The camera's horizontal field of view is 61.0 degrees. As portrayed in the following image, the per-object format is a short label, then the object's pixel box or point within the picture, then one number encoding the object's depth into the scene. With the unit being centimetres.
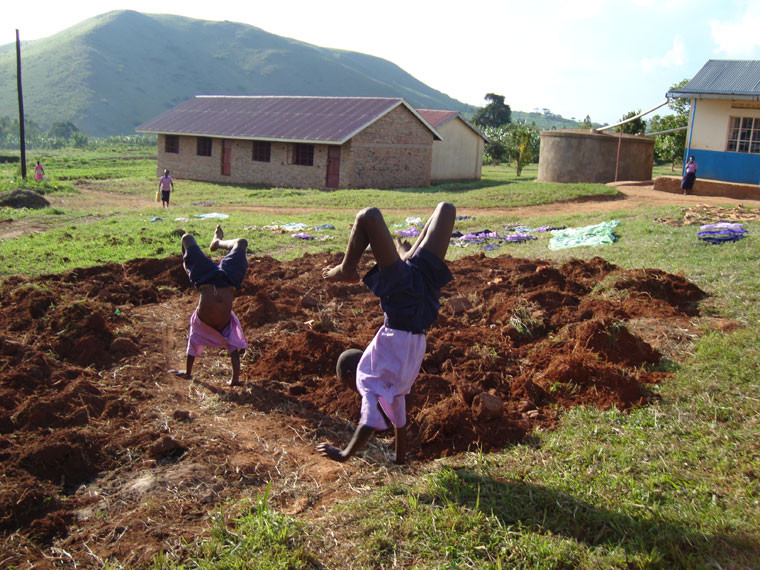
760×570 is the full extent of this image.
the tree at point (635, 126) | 3664
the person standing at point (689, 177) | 1878
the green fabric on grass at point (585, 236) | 1097
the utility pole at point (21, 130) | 2719
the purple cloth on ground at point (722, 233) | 952
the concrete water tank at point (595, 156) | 2470
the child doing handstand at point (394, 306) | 367
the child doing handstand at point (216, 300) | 521
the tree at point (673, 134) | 3209
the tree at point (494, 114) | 7950
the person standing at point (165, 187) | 2034
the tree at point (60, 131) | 7612
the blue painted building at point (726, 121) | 1941
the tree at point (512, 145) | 3622
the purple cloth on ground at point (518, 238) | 1219
